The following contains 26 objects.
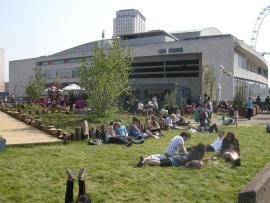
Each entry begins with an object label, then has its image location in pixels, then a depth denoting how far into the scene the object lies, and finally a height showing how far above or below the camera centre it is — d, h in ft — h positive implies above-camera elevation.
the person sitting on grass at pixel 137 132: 33.58 -4.20
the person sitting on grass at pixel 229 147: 24.08 -4.38
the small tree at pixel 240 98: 72.29 +0.36
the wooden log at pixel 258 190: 14.11 -4.91
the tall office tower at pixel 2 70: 214.50 +22.49
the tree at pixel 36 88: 75.43 +2.89
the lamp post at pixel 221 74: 97.92 +9.50
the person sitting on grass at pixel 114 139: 30.52 -4.55
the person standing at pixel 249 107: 58.16 -1.65
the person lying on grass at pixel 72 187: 15.76 -5.20
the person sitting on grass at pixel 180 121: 46.11 -3.76
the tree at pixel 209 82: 87.47 +5.69
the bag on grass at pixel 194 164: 21.72 -5.21
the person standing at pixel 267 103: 77.22 -1.02
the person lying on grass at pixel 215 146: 26.58 -4.63
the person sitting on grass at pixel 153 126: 36.34 -3.80
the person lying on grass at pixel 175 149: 22.79 -4.22
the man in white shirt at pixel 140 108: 61.36 -2.07
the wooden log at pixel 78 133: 31.79 -4.05
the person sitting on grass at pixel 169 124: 42.17 -3.90
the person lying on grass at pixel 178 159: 22.17 -4.98
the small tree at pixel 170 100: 65.79 -0.26
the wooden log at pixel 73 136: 31.64 -4.44
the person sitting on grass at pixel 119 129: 32.03 -3.59
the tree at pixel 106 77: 44.35 +3.58
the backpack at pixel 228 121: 47.07 -3.83
